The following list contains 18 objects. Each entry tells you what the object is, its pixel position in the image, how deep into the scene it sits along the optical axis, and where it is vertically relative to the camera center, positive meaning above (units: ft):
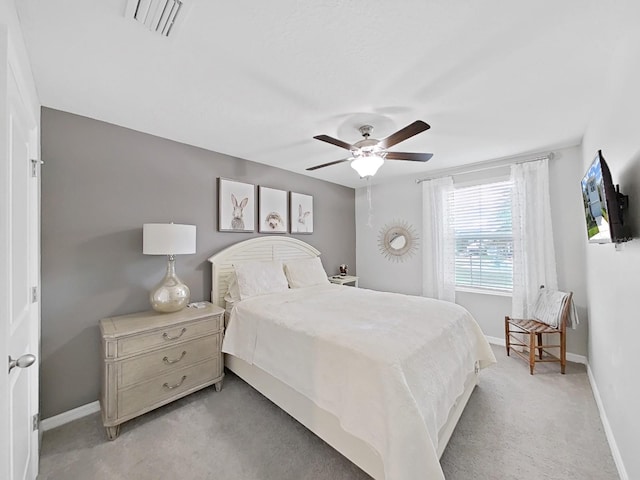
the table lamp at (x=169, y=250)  7.57 -0.17
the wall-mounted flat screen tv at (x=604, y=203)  4.62 +0.68
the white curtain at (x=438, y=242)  12.93 -0.04
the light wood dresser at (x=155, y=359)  6.36 -3.10
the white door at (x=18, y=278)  3.08 -0.52
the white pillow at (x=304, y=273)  11.66 -1.38
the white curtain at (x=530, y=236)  10.40 +0.16
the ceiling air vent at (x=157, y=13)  4.08 +3.75
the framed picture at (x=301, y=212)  13.43 +1.63
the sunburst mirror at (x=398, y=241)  14.51 +0.06
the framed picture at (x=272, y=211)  12.04 +1.55
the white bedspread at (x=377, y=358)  4.34 -2.58
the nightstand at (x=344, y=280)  14.50 -2.07
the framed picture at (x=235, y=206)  10.62 +1.60
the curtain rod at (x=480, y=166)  10.77 +3.43
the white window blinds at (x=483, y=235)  11.71 +0.28
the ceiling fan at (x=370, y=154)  7.24 +2.68
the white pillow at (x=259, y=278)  9.62 -1.36
